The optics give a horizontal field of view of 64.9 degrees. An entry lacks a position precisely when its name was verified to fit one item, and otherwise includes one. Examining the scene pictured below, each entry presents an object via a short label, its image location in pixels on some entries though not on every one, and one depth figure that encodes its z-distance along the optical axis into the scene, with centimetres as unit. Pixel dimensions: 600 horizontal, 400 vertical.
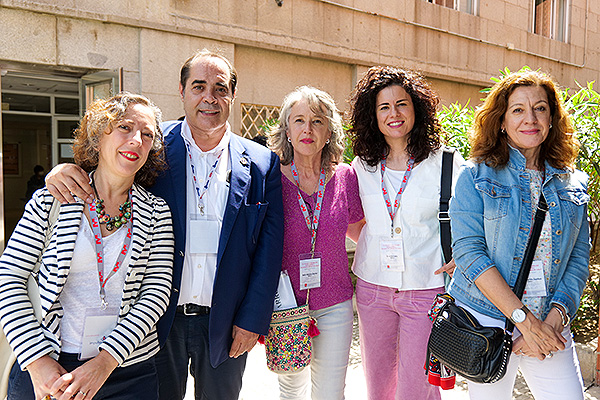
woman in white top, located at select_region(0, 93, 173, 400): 175
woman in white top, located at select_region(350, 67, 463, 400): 251
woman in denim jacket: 202
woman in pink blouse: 251
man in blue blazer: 222
